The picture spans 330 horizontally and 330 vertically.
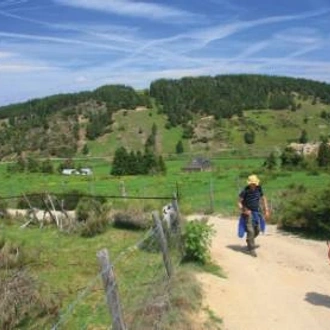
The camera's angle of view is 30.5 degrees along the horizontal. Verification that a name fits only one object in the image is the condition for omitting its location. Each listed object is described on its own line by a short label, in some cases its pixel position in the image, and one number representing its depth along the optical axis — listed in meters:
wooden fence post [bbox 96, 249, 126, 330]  7.65
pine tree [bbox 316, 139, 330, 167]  64.62
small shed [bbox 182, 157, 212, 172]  76.69
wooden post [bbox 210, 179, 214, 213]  24.52
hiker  14.41
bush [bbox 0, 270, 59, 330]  10.04
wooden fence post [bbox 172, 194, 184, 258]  13.77
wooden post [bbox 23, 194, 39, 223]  24.41
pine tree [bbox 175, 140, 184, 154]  144.12
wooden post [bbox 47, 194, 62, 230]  22.68
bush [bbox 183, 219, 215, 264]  13.30
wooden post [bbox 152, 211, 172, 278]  11.38
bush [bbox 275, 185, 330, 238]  17.50
